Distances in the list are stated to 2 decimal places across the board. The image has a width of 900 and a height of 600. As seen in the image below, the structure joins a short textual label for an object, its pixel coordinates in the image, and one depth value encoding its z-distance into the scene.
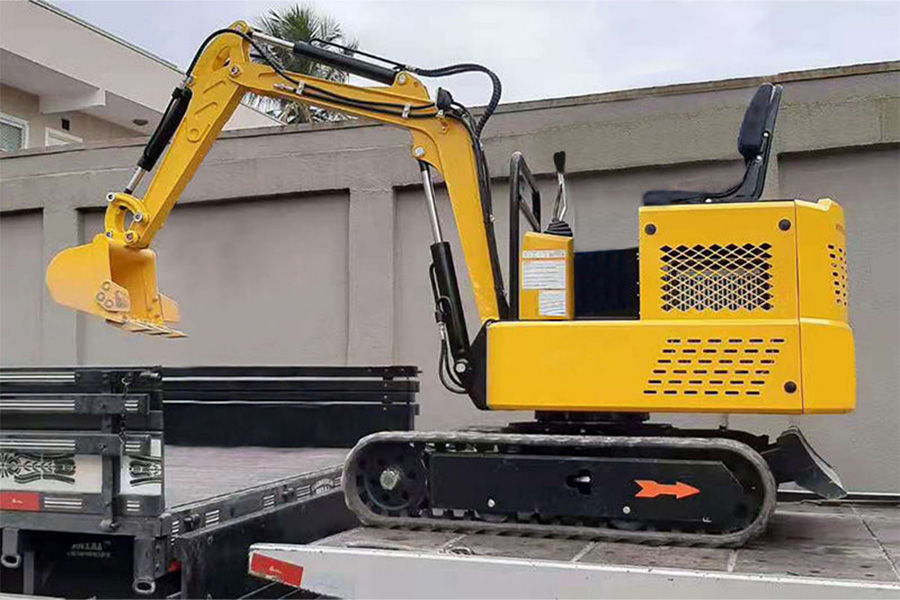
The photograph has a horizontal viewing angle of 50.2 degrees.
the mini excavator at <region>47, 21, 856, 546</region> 3.83
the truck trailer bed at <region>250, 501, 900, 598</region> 2.88
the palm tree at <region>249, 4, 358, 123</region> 19.00
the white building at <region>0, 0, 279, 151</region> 16.19
